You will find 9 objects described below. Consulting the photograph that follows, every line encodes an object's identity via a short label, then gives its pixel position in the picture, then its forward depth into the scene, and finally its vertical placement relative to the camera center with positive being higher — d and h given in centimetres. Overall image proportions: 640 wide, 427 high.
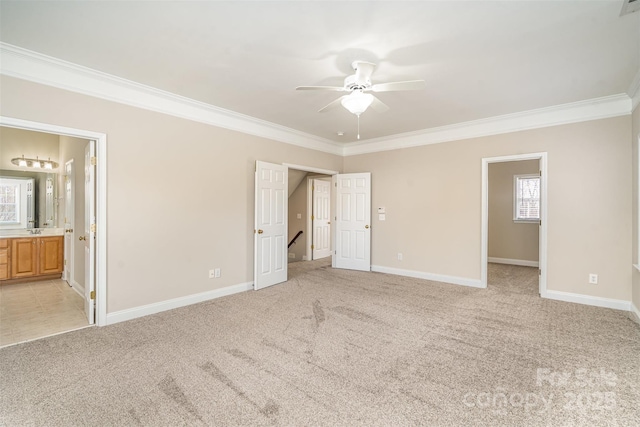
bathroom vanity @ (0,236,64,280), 503 -85
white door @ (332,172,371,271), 629 -21
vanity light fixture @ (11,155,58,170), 550 +89
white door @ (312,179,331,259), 786 -21
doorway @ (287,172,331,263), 776 -16
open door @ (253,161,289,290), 481 -25
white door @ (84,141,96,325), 335 -20
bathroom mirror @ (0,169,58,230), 547 +18
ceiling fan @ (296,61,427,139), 266 +117
